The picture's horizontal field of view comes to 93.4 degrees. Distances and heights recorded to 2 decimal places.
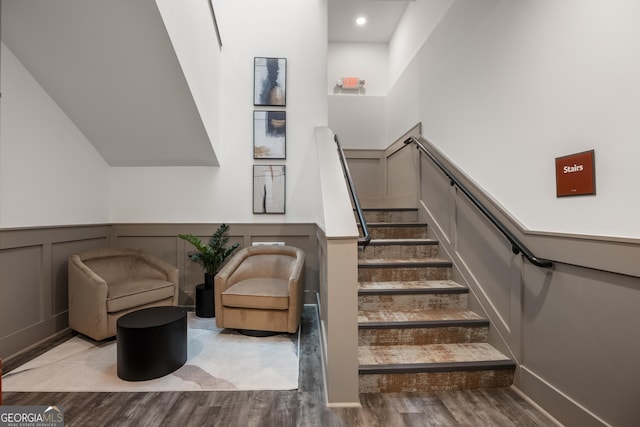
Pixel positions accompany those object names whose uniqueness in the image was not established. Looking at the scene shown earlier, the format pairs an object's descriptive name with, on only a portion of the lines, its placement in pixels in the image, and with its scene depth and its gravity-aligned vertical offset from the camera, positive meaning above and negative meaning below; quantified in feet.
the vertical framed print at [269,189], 12.62 +1.09
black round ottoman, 7.04 -3.11
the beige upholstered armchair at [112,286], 8.77 -2.21
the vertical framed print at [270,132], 12.68 +3.49
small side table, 11.30 -3.28
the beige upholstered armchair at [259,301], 9.13 -2.63
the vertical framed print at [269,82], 12.66 +5.60
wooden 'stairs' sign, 5.14 +0.67
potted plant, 11.12 -1.43
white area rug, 6.87 -3.85
